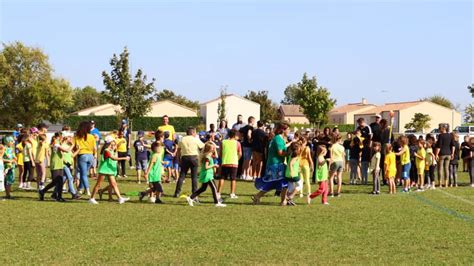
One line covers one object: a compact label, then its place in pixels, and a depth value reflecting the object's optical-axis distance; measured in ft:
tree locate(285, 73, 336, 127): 221.87
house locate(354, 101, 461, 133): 310.55
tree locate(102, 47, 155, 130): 153.17
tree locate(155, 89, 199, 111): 434.96
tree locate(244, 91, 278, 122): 325.42
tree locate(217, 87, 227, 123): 227.40
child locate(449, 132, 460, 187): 65.16
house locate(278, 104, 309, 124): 444.96
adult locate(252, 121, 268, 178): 68.08
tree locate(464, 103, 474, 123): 345.31
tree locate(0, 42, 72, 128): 246.27
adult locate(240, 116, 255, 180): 69.41
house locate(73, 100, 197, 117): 334.17
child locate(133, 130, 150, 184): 67.41
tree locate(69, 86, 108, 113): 477.77
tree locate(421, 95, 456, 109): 403.81
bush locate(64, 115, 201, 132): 254.68
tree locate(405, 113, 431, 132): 267.80
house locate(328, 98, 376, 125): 416.26
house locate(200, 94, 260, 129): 321.32
